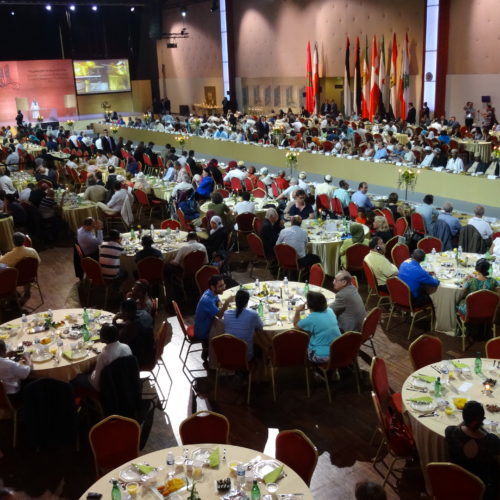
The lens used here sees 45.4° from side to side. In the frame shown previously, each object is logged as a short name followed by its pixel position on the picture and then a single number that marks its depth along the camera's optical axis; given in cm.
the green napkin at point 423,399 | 523
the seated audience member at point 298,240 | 972
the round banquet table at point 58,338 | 632
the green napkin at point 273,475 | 434
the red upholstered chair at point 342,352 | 638
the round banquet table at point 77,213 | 1333
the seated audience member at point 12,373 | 596
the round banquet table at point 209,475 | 425
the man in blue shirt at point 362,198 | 1193
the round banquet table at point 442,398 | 489
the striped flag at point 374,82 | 2411
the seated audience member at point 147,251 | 919
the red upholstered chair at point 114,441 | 489
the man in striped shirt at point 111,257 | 929
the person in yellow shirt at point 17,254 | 949
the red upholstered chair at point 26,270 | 955
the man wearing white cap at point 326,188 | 1314
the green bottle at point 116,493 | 417
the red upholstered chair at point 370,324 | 683
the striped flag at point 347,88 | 2564
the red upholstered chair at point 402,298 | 791
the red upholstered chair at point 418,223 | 1095
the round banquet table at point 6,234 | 1244
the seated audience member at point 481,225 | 978
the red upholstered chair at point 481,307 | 743
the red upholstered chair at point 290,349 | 644
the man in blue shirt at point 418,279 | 795
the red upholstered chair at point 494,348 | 610
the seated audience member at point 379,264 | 846
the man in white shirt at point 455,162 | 1378
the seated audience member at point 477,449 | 432
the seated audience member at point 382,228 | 995
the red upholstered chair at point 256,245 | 1018
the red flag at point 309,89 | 2738
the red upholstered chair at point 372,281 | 850
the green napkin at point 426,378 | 557
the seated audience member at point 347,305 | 692
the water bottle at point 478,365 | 567
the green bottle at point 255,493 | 416
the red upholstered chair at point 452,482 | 402
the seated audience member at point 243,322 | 662
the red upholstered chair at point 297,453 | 456
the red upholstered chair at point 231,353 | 639
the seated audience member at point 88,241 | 1010
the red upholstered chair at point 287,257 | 963
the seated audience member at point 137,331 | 655
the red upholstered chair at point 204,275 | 866
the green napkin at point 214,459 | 454
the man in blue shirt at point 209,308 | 701
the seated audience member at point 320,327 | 653
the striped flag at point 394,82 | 2338
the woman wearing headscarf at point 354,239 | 952
